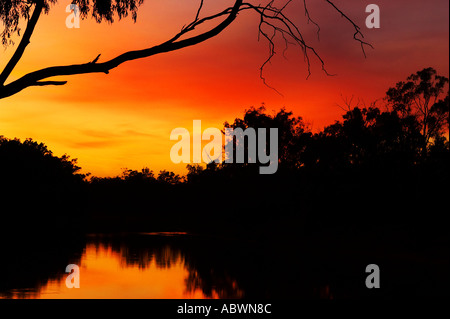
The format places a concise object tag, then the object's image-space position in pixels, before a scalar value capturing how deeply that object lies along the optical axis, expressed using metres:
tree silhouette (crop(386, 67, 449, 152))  59.97
